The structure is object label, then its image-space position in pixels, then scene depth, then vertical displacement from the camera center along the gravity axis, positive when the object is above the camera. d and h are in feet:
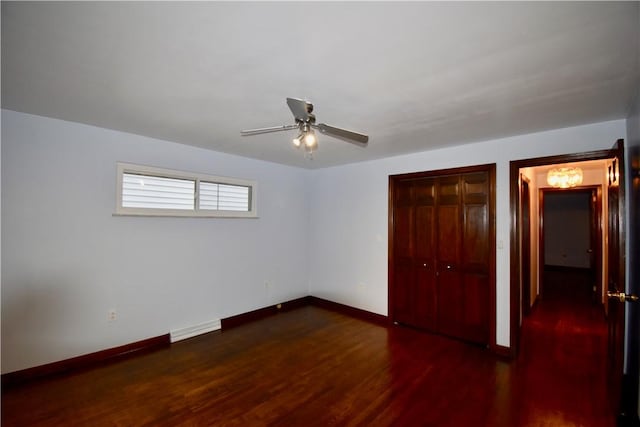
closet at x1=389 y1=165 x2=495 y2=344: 10.71 -1.21
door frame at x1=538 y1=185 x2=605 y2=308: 14.80 -0.36
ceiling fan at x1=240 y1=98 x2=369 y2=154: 5.60 +2.04
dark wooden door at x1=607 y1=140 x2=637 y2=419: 6.25 -1.43
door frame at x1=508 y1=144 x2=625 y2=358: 9.87 -1.03
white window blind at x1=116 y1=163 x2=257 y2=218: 10.11 +1.03
